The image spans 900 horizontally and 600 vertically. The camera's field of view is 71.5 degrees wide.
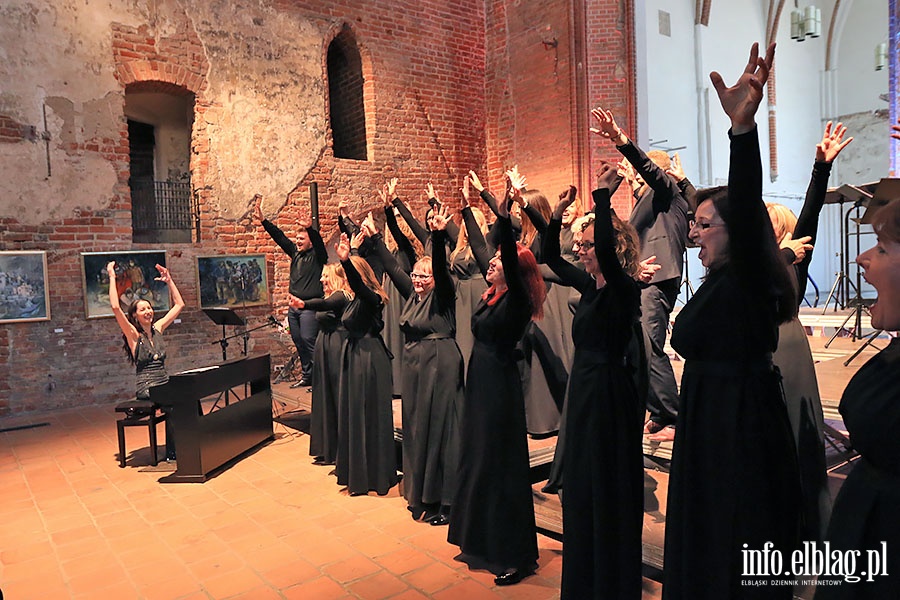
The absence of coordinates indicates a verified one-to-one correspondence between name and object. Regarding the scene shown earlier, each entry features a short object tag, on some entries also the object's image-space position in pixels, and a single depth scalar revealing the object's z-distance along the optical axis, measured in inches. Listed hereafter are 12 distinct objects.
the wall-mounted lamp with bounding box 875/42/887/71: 653.3
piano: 214.4
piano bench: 230.1
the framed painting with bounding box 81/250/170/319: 333.7
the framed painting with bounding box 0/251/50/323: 311.6
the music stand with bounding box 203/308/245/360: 285.1
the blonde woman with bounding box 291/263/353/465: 217.0
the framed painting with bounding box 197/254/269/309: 373.4
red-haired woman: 136.9
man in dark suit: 185.6
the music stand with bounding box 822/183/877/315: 269.6
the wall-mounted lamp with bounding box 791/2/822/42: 560.1
